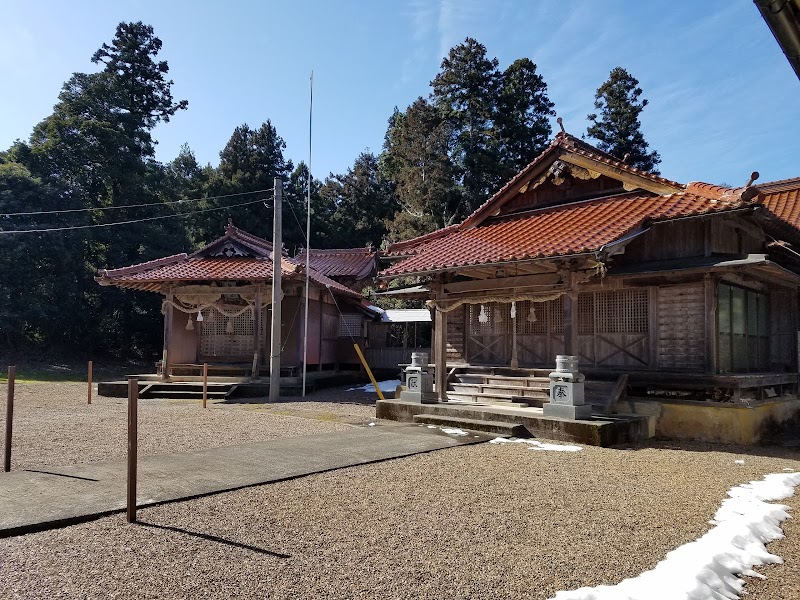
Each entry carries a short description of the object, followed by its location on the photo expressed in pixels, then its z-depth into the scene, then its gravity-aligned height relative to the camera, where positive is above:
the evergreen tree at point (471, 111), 32.22 +13.65
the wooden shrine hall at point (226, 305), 17.55 +0.89
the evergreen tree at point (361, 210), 40.09 +8.92
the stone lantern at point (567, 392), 9.10 -0.92
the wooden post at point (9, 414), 5.85 -0.88
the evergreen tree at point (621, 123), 38.12 +14.53
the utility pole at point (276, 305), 14.81 +0.74
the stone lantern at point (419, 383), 11.46 -0.99
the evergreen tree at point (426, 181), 30.42 +8.35
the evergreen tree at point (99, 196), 28.83 +7.50
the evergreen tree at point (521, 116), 33.88 +13.61
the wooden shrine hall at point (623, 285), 9.64 +0.96
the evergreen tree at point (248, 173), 37.47 +11.36
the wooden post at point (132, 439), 4.39 -0.87
